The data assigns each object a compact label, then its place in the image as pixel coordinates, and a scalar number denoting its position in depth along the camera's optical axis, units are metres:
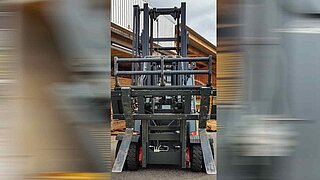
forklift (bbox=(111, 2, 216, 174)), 3.56
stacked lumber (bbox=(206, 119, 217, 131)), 8.46
